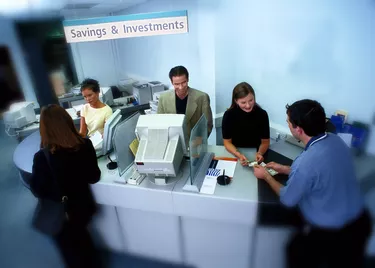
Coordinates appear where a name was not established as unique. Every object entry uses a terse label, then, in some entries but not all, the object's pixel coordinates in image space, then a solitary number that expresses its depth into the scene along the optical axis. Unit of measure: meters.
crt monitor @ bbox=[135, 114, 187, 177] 1.51
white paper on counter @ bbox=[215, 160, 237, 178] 1.72
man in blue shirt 1.18
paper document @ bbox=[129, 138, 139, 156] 1.65
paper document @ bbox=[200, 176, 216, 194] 1.55
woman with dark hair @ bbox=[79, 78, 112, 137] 2.15
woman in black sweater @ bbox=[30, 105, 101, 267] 1.48
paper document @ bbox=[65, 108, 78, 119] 3.80
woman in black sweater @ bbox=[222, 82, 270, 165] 1.92
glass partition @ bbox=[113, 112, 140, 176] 1.63
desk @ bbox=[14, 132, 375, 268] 1.52
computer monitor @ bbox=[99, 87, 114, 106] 3.83
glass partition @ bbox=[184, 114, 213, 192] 1.52
